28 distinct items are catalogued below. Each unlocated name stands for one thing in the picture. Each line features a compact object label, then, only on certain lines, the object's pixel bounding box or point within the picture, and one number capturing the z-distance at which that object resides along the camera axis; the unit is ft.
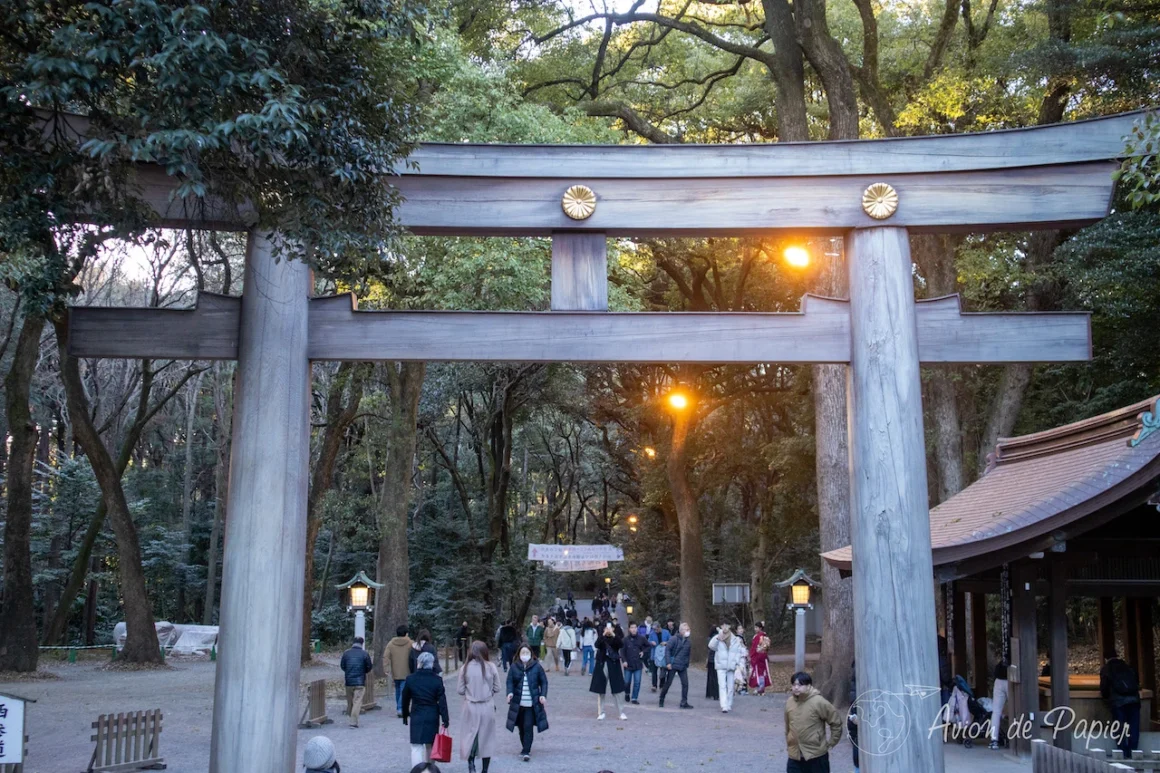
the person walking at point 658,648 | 70.38
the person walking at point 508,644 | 76.28
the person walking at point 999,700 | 47.56
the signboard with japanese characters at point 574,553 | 96.63
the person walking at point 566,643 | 89.51
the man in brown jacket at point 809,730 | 29.84
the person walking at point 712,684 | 71.46
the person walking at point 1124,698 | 43.75
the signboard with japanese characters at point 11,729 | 30.01
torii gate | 28.40
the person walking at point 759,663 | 77.71
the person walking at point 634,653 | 62.85
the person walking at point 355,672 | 52.49
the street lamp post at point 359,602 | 65.77
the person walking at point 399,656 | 54.75
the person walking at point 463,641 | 92.07
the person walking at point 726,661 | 62.69
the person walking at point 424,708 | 36.04
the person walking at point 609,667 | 58.08
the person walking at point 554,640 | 92.83
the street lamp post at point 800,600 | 72.13
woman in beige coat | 38.11
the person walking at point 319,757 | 21.22
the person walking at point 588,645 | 88.02
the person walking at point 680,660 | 64.13
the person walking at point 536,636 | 88.33
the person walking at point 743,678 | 74.47
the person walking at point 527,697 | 42.78
